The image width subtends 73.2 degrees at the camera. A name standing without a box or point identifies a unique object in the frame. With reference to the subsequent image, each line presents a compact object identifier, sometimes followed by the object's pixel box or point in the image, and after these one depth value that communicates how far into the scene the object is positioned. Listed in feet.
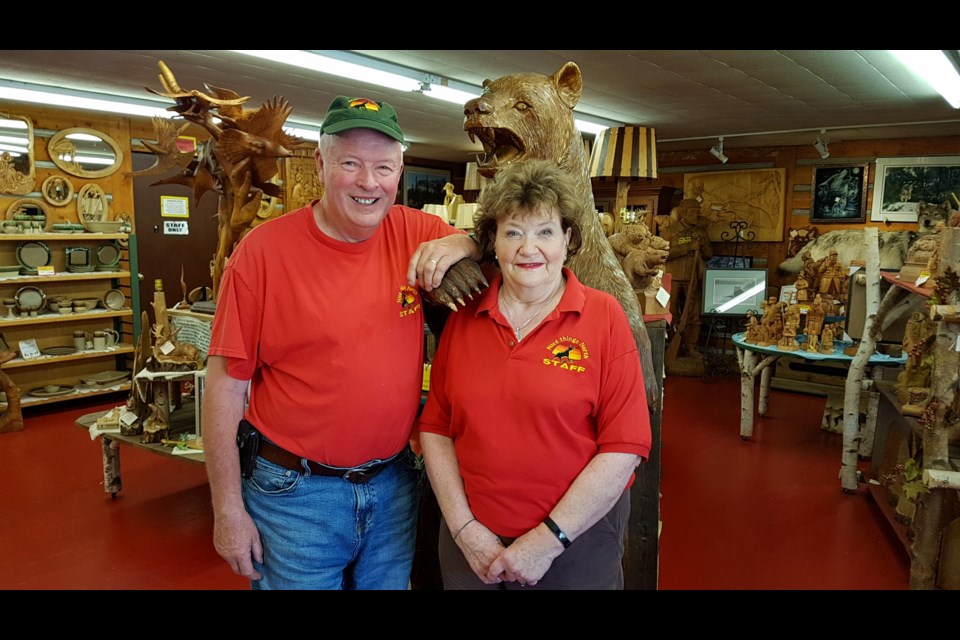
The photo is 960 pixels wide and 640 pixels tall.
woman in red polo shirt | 4.86
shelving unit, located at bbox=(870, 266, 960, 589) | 10.10
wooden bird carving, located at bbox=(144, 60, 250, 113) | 11.60
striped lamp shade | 20.22
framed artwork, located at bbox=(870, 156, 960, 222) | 25.54
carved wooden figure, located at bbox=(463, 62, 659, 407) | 5.98
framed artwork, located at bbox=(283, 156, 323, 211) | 29.73
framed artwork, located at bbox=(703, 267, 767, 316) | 27.35
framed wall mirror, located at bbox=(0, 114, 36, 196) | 21.01
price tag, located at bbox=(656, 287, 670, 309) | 7.64
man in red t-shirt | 5.18
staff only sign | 26.66
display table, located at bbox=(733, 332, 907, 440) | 17.49
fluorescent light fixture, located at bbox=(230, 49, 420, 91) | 14.35
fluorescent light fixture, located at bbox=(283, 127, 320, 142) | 27.55
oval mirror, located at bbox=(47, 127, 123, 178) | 22.27
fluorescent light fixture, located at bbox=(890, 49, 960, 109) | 14.02
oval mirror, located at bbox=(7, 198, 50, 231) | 20.94
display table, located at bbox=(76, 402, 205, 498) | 13.67
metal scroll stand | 28.17
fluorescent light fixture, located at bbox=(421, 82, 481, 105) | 17.95
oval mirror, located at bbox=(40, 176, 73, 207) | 22.03
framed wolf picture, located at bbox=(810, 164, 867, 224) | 27.27
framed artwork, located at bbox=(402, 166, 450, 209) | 38.27
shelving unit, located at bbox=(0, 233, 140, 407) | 21.03
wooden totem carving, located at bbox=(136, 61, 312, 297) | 11.97
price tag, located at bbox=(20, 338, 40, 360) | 21.06
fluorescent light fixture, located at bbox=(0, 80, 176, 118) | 19.08
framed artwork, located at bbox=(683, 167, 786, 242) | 29.22
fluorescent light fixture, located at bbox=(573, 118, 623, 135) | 23.96
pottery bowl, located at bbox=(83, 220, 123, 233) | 22.45
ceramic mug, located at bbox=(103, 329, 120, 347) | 23.03
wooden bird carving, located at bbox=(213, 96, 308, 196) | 12.24
